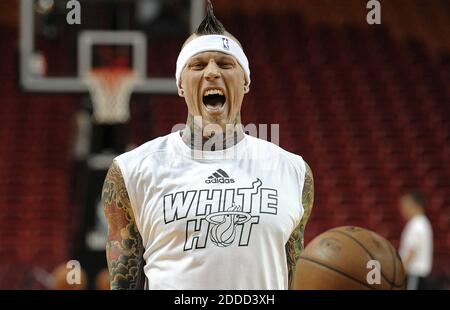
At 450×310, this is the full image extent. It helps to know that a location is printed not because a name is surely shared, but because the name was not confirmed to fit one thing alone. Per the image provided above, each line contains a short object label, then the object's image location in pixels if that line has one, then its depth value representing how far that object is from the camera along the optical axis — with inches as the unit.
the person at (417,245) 561.0
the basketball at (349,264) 229.5
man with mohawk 175.0
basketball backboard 542.3
